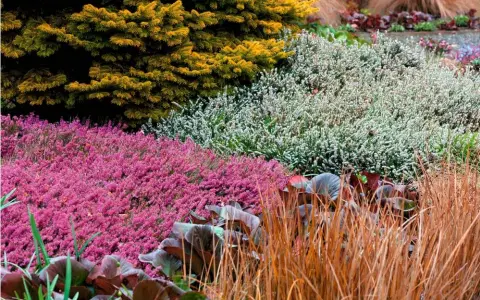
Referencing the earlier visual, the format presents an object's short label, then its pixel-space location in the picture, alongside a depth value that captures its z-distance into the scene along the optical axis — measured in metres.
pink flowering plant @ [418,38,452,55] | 9.95
